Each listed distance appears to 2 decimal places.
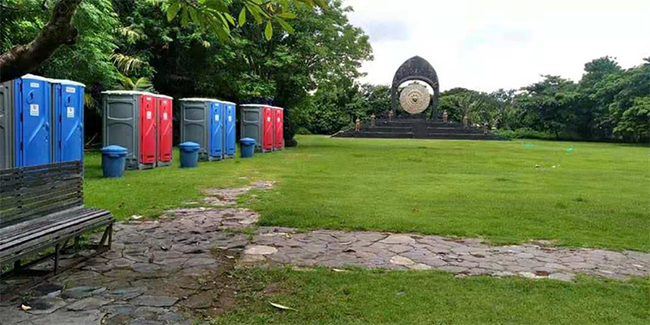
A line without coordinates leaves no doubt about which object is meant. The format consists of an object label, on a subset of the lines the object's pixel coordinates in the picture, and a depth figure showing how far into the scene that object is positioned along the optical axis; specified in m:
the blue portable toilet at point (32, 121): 8.77
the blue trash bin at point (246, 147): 19.08
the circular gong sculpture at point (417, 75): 48.34
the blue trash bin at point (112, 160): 11.30
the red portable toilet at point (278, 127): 22.75
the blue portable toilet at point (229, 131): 18.03
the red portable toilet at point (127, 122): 12.98
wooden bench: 4.06
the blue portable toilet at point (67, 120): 9.88
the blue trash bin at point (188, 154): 14.40
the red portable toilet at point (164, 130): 14.15
